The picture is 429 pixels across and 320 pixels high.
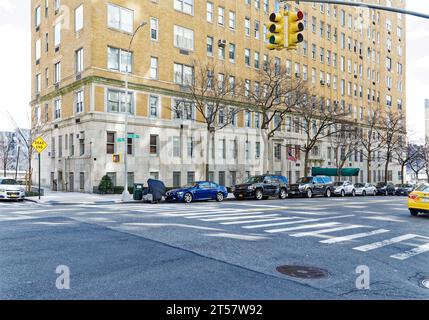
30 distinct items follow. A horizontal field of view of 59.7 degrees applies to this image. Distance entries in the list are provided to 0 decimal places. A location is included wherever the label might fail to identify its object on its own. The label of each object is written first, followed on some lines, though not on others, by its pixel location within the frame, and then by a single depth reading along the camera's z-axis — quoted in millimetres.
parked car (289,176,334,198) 31969
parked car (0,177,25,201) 22812
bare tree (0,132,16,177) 76425
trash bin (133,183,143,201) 24391
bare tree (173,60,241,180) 33938
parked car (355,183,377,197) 40156
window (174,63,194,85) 37031
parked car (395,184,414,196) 45781
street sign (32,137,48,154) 23562
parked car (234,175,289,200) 27344
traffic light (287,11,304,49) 9820
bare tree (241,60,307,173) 35656
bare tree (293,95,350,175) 39844
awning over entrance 51469
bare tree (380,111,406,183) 55097
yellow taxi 16266
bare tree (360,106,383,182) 56719
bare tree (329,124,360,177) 49591
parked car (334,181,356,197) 36219
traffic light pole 9164
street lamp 24250
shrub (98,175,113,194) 29266
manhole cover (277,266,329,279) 6670
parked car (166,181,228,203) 23734
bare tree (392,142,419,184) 57366
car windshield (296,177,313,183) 33209
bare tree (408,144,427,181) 65312
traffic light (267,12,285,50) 9904
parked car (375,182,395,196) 44938
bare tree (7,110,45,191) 29362
